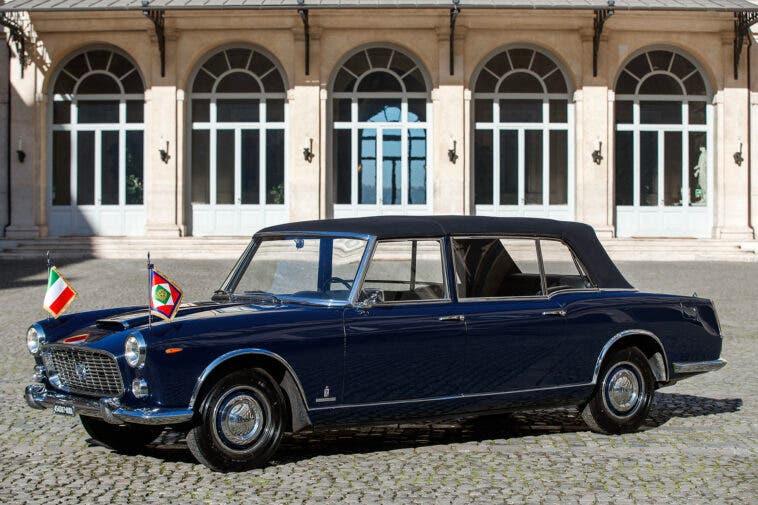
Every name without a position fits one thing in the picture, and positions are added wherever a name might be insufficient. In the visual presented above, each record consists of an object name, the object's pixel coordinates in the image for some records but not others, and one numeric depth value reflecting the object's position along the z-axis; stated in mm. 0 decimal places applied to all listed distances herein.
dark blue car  6133
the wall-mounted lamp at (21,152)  27156
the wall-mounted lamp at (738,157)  27641
